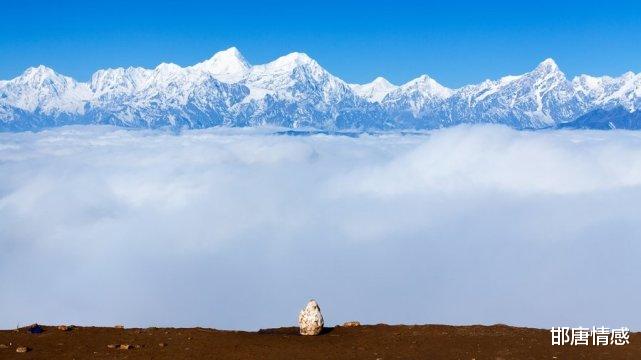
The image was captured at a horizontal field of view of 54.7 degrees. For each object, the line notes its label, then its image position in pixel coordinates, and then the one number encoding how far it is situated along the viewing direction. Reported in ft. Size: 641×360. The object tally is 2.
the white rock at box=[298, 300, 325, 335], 134.62
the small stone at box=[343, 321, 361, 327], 144.87
